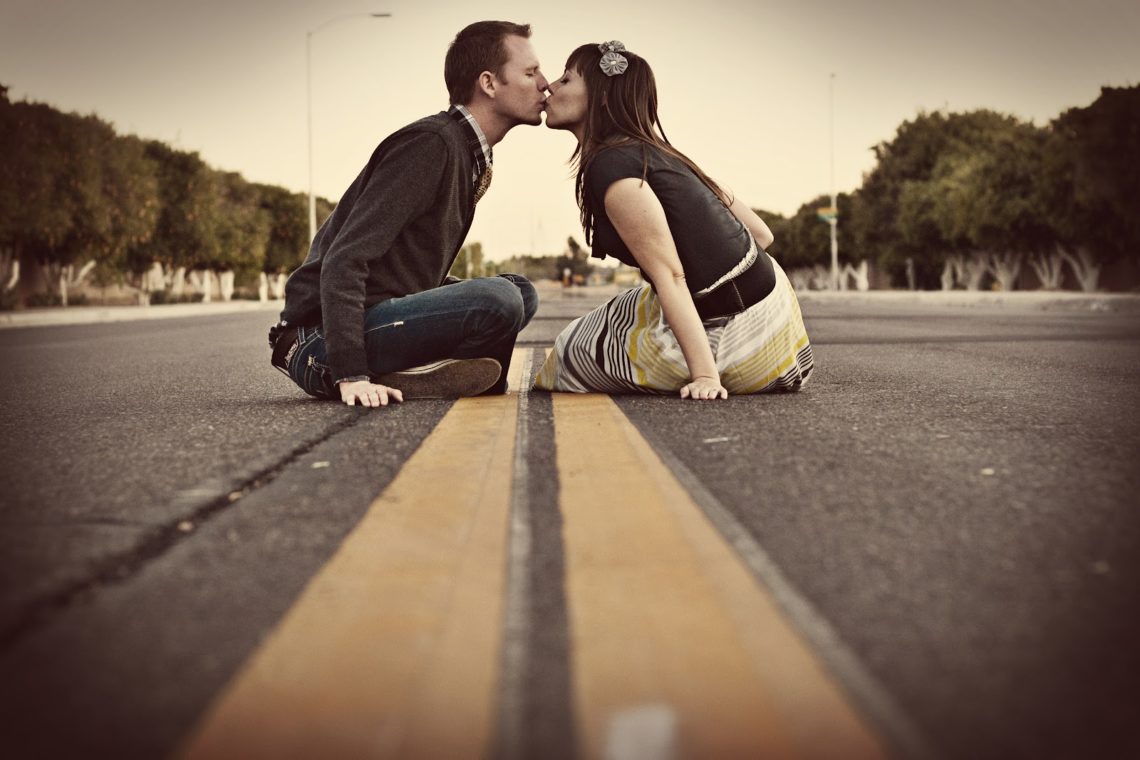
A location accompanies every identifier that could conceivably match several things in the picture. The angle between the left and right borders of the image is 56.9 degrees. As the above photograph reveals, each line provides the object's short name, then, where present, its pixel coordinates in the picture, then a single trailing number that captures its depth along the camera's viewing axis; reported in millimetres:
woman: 4152
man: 4066
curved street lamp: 34156
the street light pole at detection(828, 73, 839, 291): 45056
